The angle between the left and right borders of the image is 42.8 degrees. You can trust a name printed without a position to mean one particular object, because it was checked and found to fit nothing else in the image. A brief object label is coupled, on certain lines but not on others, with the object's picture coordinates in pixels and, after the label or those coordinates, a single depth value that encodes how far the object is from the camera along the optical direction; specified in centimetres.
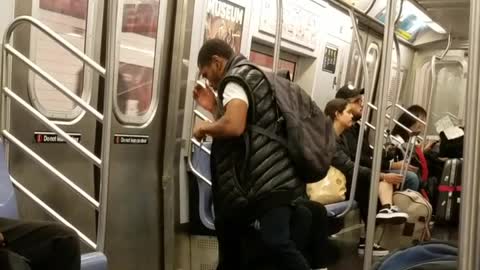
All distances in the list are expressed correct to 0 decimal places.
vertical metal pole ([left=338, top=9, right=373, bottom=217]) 328
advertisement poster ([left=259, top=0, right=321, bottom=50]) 489
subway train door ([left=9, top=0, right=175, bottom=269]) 300
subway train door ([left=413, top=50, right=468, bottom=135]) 836
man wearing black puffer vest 305
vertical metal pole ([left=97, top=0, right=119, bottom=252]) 258
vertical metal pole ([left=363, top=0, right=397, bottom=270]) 196
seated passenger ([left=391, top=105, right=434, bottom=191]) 586
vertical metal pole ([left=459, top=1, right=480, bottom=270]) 109
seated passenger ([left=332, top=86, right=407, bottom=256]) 477
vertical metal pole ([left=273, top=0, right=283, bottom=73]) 387
